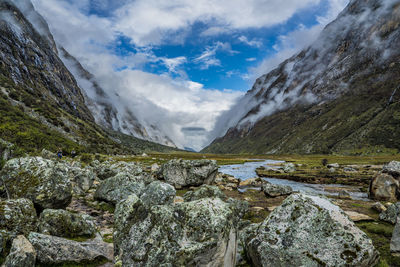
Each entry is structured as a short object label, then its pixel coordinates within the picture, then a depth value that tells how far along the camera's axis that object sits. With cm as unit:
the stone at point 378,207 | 2086
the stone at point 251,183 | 4088
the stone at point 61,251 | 796
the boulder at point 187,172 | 3397
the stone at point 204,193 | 1984
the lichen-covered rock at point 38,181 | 1231
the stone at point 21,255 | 703
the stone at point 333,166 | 8424
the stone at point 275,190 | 3031
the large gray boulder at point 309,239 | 805
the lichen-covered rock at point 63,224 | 982
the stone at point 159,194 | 1589
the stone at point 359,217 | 1765
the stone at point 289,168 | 7481
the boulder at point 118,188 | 1899
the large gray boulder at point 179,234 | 716
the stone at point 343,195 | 3123
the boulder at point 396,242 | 1095
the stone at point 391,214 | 1686
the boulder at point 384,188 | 2686
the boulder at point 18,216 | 866
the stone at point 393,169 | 2832
